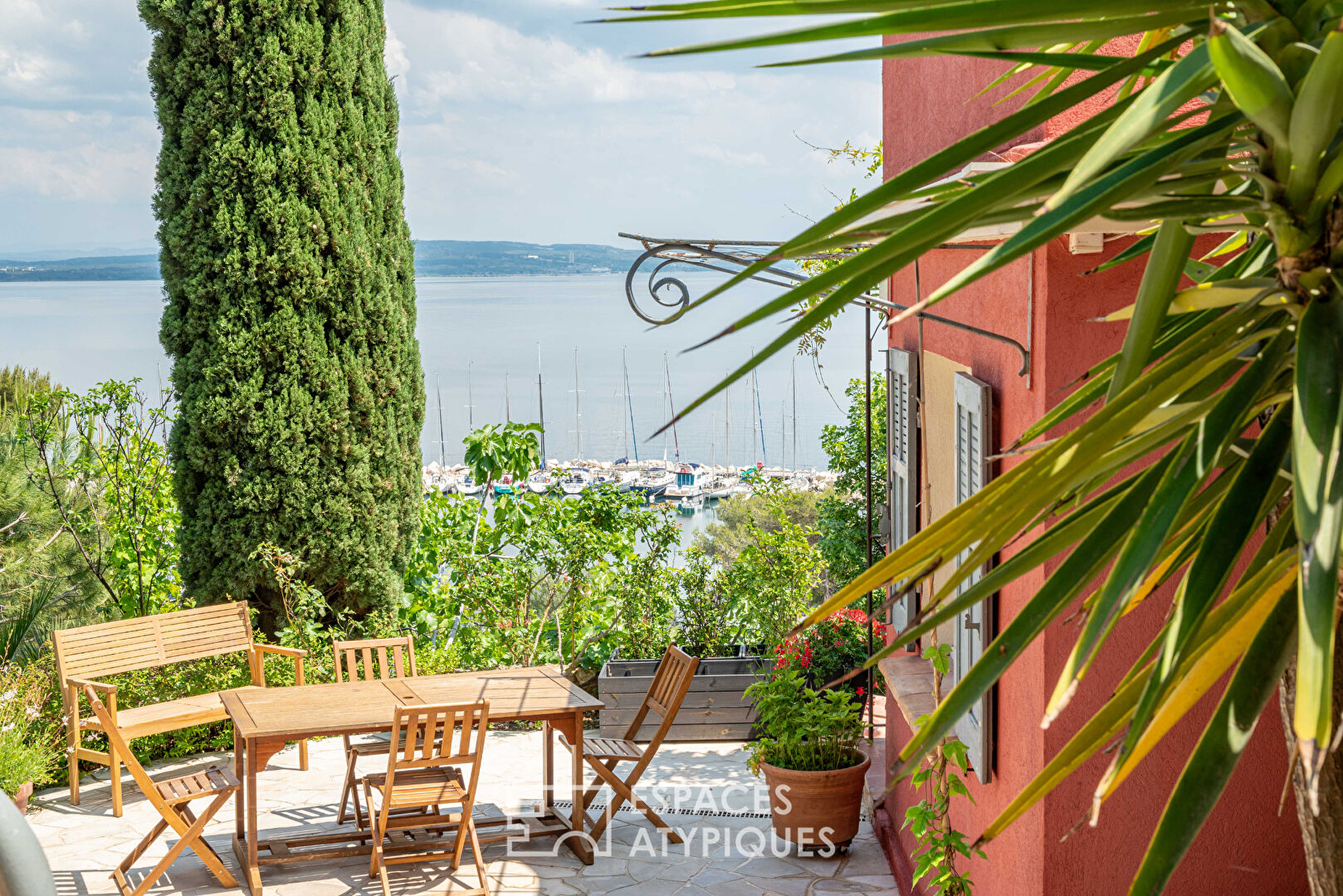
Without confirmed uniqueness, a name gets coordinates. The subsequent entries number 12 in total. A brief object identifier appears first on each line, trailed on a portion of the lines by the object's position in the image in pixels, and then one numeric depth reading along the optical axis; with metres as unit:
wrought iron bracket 2.99
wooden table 4.87
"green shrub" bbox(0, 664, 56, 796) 5.65
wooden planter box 7.01
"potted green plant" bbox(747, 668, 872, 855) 5.20
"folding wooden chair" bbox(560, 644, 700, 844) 5.37
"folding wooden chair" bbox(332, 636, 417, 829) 5.47
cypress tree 7.05
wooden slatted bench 6.00
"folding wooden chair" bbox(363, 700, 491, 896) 4.66
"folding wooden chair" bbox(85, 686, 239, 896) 4.71
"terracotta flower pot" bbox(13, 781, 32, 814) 5.38
